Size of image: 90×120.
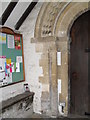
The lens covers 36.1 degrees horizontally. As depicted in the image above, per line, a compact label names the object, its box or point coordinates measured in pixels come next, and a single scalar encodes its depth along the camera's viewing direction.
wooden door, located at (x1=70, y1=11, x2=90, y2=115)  2.64
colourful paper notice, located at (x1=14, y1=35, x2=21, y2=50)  2.67
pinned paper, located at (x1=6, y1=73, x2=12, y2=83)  2.44
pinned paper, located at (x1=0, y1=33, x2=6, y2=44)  2.35
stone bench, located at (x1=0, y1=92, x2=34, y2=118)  2.22
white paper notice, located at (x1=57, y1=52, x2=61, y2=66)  2.69
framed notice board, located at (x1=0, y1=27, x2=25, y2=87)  2.37
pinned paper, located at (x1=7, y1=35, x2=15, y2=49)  2.49
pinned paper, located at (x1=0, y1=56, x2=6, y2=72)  2.33
